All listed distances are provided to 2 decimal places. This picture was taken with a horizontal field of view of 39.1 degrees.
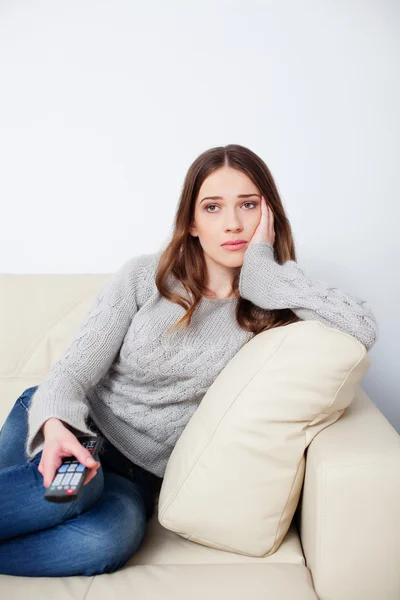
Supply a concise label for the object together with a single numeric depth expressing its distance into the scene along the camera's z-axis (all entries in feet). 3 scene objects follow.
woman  4.06
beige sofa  3.15
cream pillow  3.44
